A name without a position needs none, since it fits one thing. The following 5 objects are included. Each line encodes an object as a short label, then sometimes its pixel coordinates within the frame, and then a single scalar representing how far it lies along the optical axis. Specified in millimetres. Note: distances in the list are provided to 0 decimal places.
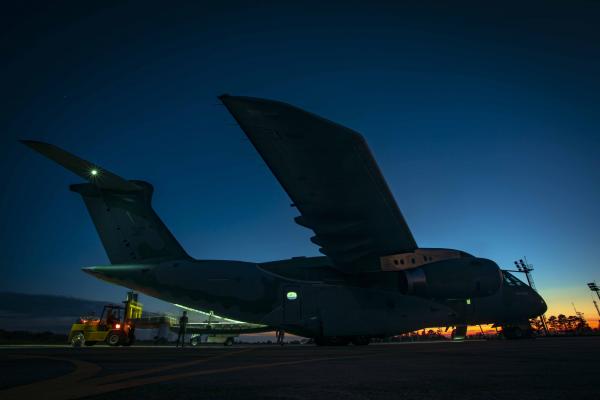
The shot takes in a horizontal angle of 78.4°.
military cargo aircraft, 10148
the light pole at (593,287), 52453
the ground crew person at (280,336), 15448
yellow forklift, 19656
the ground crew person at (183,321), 15312
